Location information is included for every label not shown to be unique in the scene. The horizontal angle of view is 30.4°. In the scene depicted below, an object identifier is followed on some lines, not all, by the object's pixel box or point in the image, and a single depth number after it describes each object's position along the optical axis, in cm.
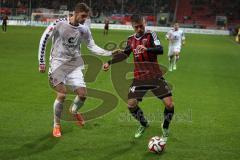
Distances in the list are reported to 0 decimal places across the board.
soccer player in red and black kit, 863
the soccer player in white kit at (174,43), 2319
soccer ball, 809
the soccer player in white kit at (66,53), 909
